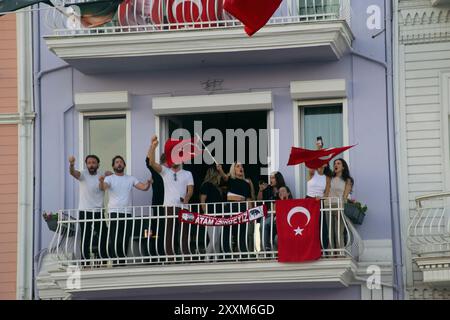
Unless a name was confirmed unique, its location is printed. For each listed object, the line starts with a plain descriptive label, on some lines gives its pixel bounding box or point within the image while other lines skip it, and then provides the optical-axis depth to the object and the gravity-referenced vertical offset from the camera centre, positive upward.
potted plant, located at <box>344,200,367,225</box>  27.58 +0.43
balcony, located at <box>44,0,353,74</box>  27.84 +2.98
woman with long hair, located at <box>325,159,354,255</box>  27.50 +0.76
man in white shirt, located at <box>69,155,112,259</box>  27.98 +0.52
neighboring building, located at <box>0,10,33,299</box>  28.72 +1.25
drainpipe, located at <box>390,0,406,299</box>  27.78 +1.02
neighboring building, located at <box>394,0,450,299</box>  27.69 +1.67
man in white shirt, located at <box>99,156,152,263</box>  27.98 +0.61
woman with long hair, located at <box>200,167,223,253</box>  27.80 +0.62
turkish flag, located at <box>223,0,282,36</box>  23.66 +2.82
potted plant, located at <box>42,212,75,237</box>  28.24 +0.33
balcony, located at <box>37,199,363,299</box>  27.33 -0.19
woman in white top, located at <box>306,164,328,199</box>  27.81 +0.84
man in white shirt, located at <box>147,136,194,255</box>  27.83 +0.73
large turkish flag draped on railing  27.19 +0.17
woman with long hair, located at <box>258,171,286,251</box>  27.56 +0.67
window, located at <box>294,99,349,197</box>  28.50 +1.72
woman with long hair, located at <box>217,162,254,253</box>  27.67 +0.56
